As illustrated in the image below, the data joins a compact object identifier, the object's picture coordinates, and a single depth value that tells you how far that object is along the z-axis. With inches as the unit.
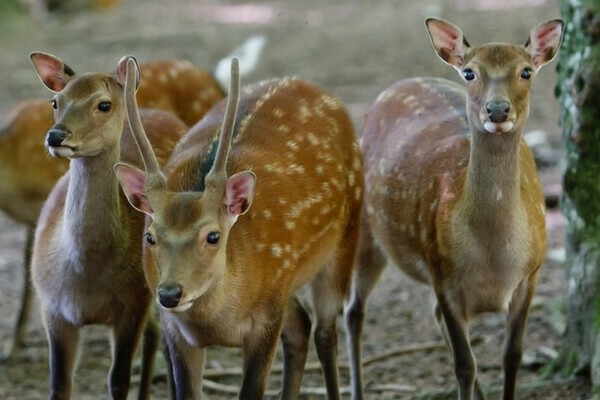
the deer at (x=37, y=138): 579.2
